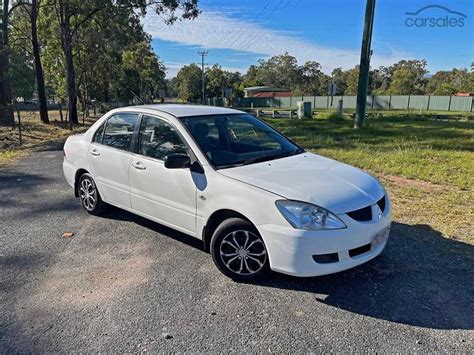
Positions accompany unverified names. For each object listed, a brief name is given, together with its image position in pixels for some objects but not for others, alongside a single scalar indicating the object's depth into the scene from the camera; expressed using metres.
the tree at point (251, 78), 100.88
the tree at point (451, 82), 69.60
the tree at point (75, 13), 17.46
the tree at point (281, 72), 96.00
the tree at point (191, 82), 78.31
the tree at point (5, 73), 14.87
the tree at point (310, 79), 91.94
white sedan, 2.98
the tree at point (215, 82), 79.88
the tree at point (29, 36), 17.97
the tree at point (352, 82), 78.31
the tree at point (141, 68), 48.83
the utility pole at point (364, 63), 14.34
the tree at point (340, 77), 95.50
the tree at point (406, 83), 73.88
